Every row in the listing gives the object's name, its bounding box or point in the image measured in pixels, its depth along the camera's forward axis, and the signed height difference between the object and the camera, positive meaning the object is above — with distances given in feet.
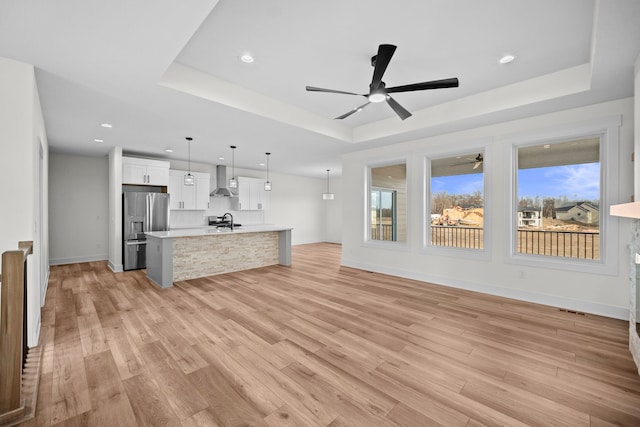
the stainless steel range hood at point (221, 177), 26.76 +3.40
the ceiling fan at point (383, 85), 7.66 +4.08
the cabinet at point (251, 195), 27.86 +1.70
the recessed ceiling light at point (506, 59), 9.39 +5.27
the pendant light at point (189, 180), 18.39 +2.10
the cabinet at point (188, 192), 23.29 +1.72
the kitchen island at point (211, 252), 15.47 -2.60
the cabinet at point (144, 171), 19.88 +3.02
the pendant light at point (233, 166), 20.01 +4.52
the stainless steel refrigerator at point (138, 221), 19.39 -0.72
